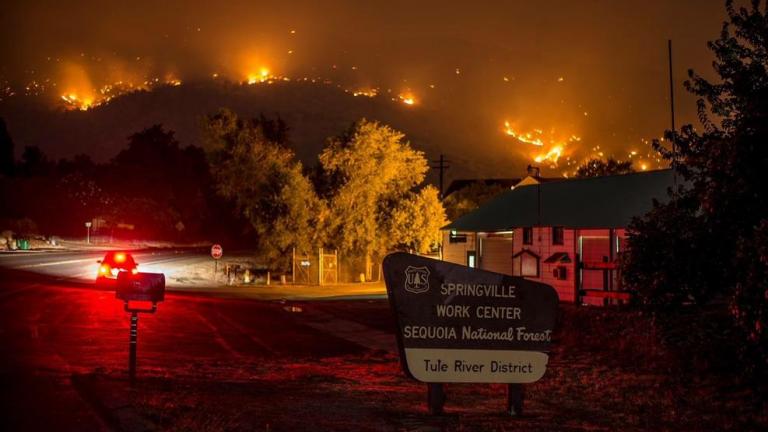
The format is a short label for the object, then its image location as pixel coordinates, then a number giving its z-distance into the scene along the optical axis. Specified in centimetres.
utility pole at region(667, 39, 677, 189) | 1305
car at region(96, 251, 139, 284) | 3784
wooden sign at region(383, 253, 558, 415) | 895
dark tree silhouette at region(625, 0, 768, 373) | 795
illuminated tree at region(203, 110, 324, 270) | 4947
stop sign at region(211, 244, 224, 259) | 4588
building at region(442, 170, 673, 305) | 2988
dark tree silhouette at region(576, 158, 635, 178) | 8312
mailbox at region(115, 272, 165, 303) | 1140
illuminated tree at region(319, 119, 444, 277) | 5075
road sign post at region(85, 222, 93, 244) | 8228
